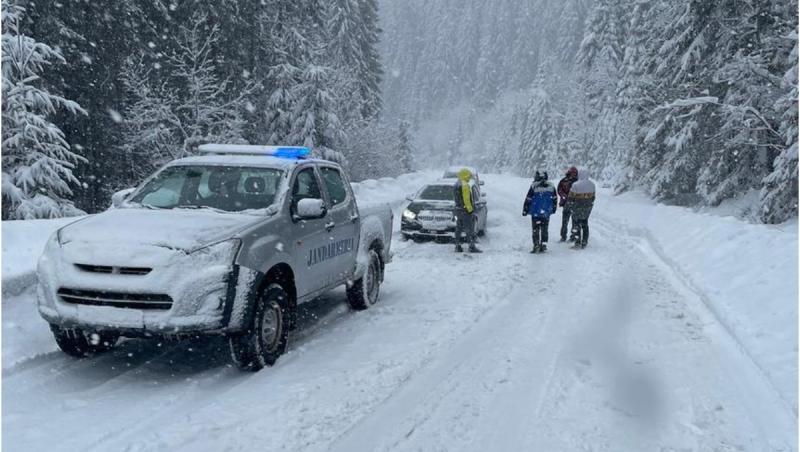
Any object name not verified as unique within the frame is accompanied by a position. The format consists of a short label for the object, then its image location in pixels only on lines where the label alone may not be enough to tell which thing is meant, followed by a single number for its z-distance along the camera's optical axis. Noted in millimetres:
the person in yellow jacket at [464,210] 13219
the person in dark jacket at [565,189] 15383
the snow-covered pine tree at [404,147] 65256
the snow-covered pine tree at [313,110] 29375
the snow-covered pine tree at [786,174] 13664
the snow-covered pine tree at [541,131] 78031
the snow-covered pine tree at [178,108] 21750
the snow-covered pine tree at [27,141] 11195
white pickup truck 4973
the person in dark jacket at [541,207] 13695
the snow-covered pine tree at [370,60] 51219
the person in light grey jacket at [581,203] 14508
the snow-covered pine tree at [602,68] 53416
